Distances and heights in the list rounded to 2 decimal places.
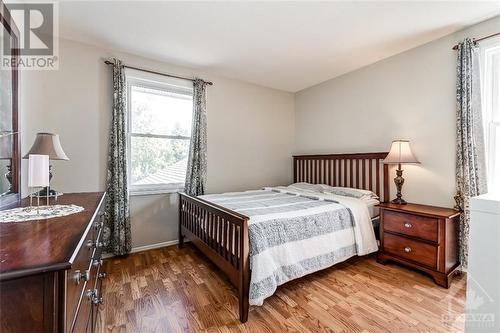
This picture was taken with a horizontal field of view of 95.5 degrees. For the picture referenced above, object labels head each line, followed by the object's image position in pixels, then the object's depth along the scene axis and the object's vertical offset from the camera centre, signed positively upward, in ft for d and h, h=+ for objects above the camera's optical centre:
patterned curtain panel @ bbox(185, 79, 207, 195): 10.48 +0.82
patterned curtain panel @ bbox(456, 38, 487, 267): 7.17 +0.88
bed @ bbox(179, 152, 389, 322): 5.62 -1.88
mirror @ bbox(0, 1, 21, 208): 4.66 +1.04
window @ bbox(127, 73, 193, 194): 9.87 +1.50
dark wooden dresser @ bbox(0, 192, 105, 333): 1.91 -1.01
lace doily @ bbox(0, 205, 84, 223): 3.59 -0.83
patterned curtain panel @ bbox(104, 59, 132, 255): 8.86 -0.34
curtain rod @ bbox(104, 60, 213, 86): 8.88 +4.06
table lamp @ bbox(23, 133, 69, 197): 5.54 +0.46
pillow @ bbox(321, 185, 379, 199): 9.32 -1.18
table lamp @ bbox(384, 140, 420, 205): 8.31 +0.25
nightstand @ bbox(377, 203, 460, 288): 6.89 -2.40
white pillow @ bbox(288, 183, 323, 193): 10.98 -1.14
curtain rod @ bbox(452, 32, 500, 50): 6.95 +3.99
